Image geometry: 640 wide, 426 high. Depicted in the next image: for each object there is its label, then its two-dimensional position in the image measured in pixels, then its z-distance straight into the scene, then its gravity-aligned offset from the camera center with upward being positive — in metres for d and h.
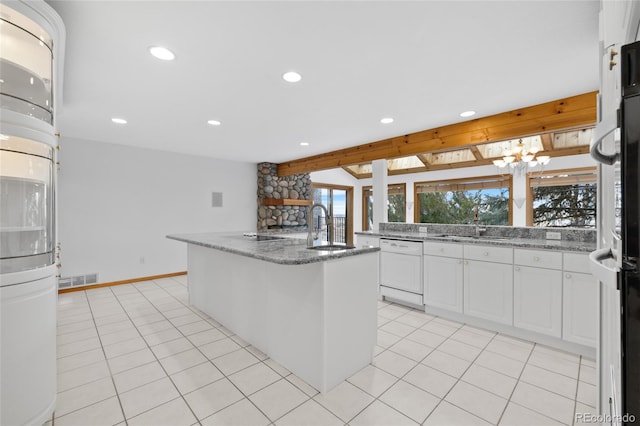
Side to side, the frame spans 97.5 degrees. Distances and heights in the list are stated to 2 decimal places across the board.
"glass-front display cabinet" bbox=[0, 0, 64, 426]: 1.41 +0.00
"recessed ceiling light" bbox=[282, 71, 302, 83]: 2.33 +1.17
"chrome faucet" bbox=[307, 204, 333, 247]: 2.34 -0.08
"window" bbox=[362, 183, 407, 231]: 7.77 +0.28
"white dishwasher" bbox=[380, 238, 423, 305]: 3.43 -0.72
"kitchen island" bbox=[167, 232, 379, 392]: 1.90 -0.71
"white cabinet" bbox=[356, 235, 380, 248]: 3.91 -0.38
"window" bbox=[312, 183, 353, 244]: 8.01 +0.19
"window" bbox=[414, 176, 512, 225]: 6.30 +0.34
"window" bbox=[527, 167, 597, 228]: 5.45 +0.32
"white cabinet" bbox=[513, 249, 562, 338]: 2.46 -0.70
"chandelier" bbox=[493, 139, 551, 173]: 4.68 +0.97
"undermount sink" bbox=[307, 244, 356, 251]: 2.33 -0.29
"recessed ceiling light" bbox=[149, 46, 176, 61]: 1.97 +1.16
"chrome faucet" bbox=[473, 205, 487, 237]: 3.41 -0.20
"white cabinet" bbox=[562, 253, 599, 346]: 2.29 -0.74
